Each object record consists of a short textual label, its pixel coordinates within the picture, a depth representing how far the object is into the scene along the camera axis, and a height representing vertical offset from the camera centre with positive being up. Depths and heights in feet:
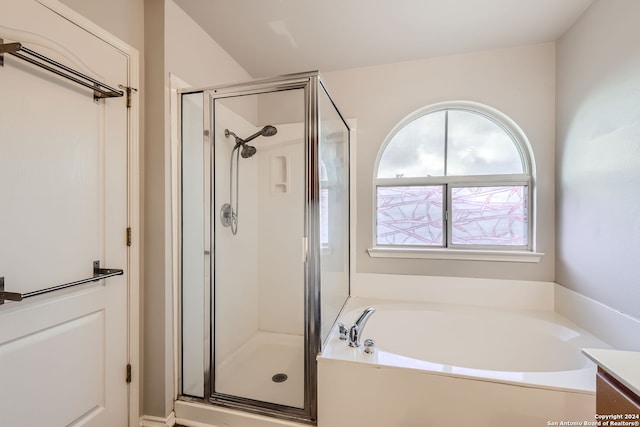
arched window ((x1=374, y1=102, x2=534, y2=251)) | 7.25 +0.88
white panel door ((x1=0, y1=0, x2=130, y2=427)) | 3.34 -0.21
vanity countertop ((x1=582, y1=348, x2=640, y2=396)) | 2.39 -1.49
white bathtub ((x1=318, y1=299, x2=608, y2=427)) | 3.94 -2.88
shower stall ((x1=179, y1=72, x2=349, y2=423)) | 5.07 -0.63
